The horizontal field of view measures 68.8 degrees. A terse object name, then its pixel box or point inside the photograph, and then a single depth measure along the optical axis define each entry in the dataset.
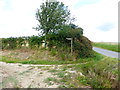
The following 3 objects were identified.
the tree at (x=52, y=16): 7.87
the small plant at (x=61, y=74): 2.86
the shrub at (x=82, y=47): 6.95
